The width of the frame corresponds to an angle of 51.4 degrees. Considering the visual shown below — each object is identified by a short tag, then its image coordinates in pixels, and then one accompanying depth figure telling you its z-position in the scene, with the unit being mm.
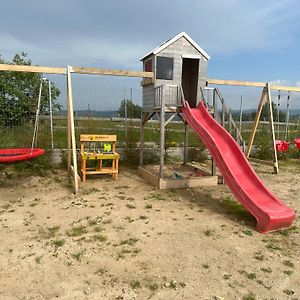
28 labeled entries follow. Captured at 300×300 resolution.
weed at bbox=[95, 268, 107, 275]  3846
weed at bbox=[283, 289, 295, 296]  3502
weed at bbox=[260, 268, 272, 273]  3946
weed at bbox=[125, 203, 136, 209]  6344
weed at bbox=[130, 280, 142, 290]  3553
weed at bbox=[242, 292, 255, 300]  3379
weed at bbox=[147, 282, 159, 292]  3518
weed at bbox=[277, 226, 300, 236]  5188
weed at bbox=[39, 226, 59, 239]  4910
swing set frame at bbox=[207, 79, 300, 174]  9319
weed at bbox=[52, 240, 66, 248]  4571
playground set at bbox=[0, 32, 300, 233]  6375
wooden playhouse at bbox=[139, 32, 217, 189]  7930
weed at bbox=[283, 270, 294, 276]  3905
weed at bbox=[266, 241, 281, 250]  4609
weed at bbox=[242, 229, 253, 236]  5105
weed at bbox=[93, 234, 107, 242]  4777
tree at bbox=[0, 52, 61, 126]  10102
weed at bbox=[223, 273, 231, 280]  3764
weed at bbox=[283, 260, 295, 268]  4102
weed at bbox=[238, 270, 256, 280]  3799
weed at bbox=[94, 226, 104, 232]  5143
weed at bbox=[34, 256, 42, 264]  4097
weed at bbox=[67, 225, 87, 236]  4988
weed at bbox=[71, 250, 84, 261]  4191
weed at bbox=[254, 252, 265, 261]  4283
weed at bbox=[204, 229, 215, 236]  5039
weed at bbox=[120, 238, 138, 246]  4660
